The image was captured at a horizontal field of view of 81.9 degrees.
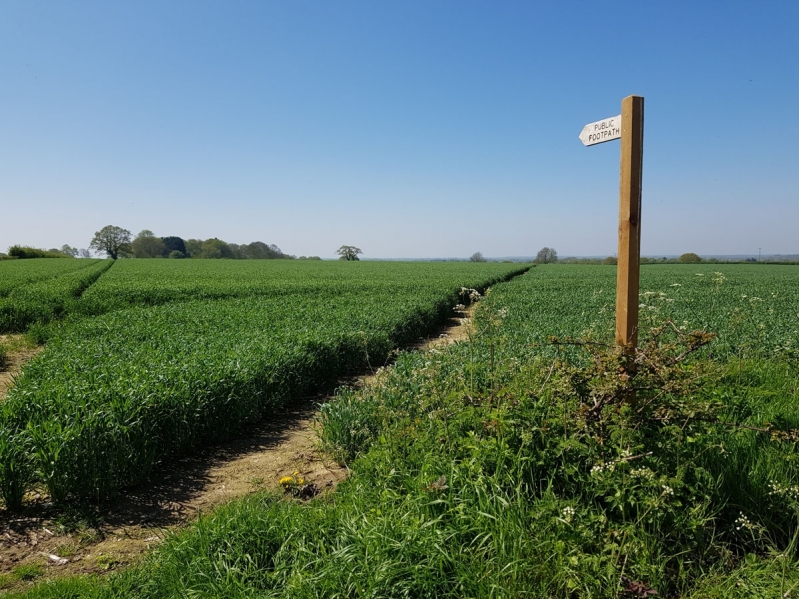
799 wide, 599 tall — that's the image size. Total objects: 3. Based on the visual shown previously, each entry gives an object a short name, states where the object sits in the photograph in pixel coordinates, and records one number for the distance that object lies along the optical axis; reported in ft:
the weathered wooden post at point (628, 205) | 12.55
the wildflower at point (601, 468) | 9.67
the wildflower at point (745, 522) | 9.21
